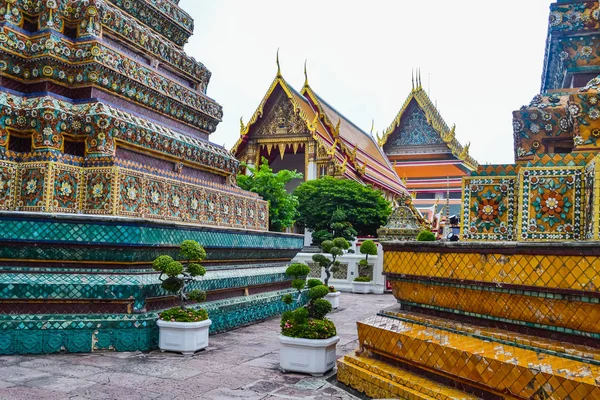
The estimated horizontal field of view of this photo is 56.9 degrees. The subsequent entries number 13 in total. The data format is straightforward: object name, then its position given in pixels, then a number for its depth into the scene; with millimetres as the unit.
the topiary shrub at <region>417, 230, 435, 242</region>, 9573
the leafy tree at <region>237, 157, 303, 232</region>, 13805
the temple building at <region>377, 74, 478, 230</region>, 29938
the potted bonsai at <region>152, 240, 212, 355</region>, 5355
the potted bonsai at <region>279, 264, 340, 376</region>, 4809
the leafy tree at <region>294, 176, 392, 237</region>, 19297
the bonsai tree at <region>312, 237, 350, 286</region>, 9664
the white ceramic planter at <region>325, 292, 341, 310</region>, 10451
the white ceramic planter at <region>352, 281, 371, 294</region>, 14648
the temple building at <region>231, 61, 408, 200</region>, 22867
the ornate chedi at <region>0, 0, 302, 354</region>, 5266
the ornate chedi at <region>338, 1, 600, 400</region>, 2842
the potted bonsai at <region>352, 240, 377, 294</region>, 13844
